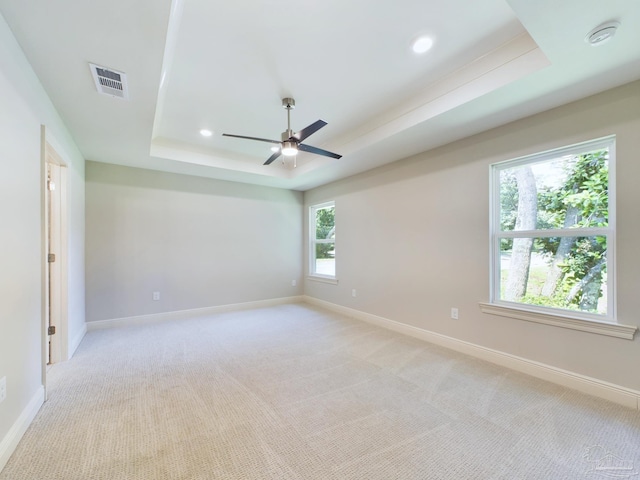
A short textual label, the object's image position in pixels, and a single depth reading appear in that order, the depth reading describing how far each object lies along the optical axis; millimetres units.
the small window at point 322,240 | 5438
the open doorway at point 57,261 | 2887
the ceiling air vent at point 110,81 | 1992
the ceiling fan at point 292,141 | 2620
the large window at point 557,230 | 2332
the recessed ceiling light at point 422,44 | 2021
